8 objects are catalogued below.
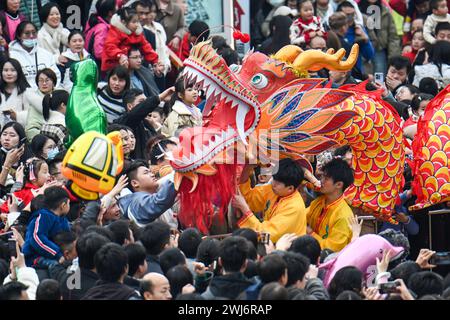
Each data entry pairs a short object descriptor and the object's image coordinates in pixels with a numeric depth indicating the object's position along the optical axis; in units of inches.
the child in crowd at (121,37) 663.8
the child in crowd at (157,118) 624.4
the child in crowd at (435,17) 741.9
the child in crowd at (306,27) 704.4
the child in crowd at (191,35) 684.7
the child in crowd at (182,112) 624.1
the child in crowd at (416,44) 741.9
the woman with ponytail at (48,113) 620.7
